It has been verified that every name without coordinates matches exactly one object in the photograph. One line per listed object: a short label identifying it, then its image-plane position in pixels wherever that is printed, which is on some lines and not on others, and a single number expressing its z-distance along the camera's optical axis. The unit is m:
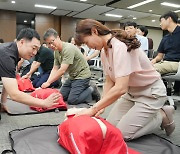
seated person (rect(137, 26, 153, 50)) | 3.34
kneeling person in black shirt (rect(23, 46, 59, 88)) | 2.79
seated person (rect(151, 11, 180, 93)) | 2.24
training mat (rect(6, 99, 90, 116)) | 1.76
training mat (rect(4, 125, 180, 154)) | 1.07
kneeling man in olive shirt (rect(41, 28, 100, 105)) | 2.01
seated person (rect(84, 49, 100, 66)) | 3.66
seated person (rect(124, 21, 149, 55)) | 2.86
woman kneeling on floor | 1.04
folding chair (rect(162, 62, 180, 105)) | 2.04
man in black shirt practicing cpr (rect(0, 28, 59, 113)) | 1.26
